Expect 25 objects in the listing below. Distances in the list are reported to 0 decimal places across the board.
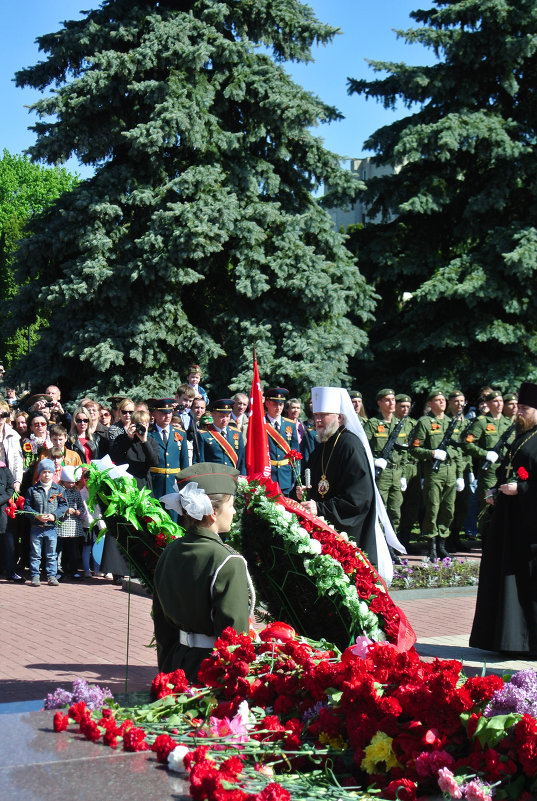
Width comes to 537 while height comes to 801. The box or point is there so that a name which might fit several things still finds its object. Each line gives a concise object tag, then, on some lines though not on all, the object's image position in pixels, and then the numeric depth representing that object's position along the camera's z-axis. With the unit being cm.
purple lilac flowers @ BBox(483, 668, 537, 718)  296
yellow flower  295
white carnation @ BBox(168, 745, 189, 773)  288
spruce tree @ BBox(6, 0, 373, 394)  1877
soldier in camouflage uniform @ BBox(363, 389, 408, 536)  1367
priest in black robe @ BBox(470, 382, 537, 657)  771
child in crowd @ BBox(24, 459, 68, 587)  1122
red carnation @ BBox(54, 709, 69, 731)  317
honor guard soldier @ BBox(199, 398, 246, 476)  1268
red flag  834
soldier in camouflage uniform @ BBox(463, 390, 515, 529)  1405
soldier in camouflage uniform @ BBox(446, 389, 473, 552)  1422
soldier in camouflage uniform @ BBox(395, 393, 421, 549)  1416
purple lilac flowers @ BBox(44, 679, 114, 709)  350
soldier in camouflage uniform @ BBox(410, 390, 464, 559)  1361
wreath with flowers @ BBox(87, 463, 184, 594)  562
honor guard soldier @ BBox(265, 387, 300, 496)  1357
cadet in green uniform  406
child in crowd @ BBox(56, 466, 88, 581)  1145
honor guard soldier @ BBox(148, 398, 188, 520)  1206
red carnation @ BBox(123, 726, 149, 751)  304
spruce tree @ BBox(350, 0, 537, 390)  2080
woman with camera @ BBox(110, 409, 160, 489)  1174
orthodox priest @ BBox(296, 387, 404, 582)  693
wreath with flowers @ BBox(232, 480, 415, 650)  475
